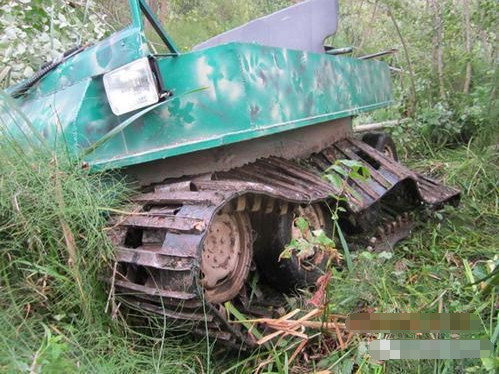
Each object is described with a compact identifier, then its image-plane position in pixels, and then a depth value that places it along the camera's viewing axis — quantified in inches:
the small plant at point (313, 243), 88.5
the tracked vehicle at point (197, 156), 86.8
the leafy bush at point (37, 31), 154.6
